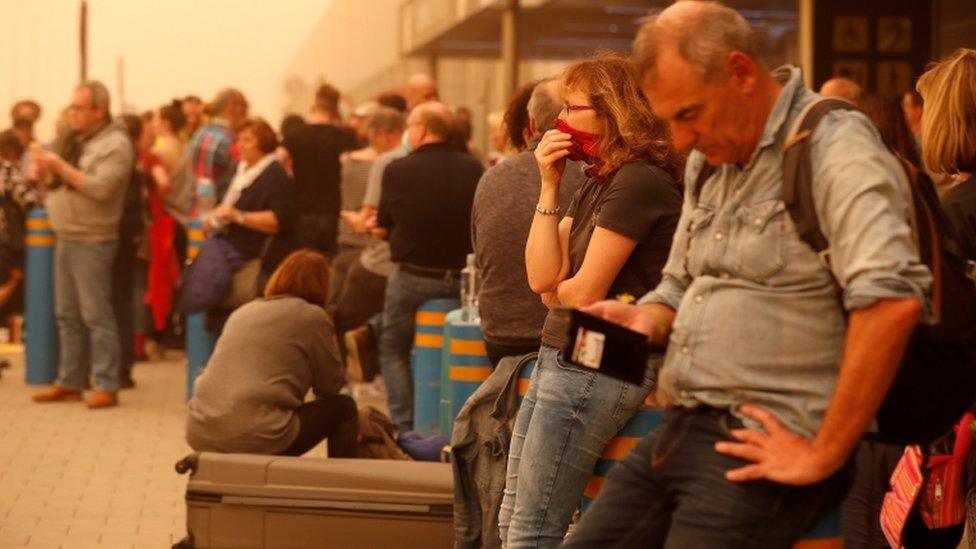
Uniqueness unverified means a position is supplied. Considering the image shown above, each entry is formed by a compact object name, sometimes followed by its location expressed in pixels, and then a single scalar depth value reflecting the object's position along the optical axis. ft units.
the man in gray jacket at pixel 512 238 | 30.12
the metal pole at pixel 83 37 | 94.09
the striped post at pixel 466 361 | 40.56
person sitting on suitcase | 39.88
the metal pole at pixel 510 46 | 115.93
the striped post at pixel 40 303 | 64.74
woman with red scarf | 24.59
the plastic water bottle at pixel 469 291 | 42.50
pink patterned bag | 28.35
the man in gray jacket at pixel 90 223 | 60.19
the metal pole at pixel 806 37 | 69.10
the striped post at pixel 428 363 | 48.70
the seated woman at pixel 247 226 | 56.92
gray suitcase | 33.11
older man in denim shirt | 16.11
